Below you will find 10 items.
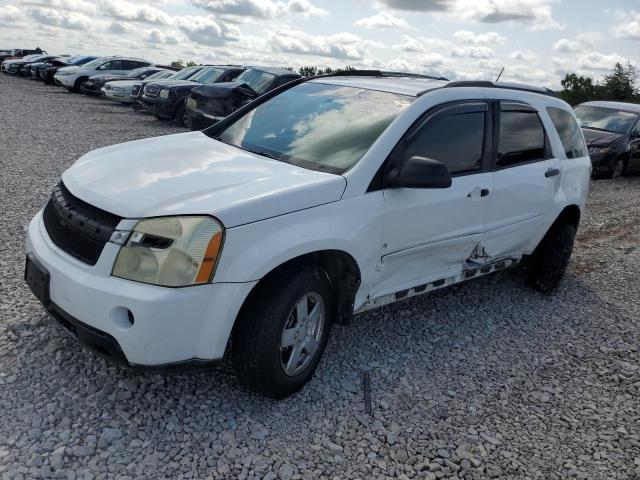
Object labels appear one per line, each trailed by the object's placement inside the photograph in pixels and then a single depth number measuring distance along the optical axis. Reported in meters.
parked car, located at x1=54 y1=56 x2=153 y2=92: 24.56
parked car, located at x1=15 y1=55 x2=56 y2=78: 32.16
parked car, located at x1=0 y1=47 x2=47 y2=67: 42.16
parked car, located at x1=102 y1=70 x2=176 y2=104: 19.81
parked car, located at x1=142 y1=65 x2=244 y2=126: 15.25
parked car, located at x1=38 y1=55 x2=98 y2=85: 27.92
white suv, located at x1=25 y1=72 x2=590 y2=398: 2.84
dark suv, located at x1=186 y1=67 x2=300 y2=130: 12.49
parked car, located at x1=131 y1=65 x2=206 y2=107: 16.47
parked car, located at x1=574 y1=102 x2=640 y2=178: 12.45
